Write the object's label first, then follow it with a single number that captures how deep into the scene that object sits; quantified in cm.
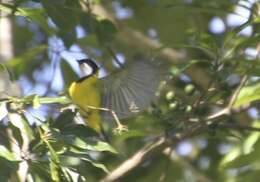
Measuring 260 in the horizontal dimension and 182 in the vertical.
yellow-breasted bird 517
